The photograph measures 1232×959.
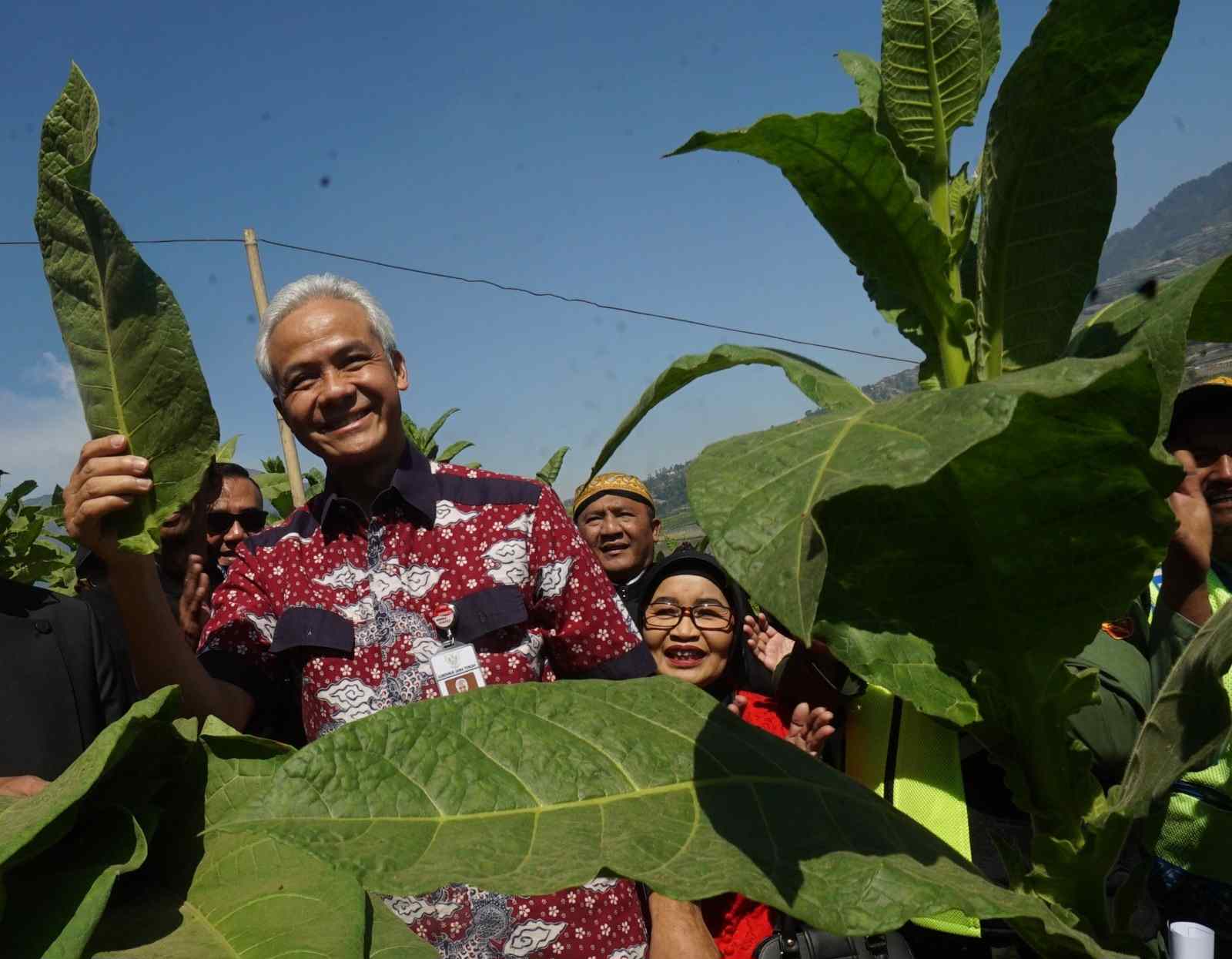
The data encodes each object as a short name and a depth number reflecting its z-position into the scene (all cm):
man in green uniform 178
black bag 228
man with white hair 206
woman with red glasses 326
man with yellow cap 473
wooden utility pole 1088
